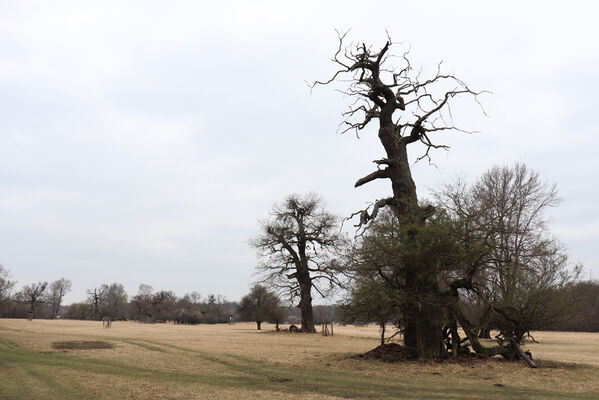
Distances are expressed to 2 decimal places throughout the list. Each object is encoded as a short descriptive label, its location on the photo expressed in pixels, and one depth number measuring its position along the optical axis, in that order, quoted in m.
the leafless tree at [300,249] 42.09
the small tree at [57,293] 121.56
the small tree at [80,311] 109.94
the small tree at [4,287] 82.44
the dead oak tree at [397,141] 17.08
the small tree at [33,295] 95.76
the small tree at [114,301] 104.25
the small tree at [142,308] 99.44
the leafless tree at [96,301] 105.97
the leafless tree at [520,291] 16.55
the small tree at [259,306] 51.97
